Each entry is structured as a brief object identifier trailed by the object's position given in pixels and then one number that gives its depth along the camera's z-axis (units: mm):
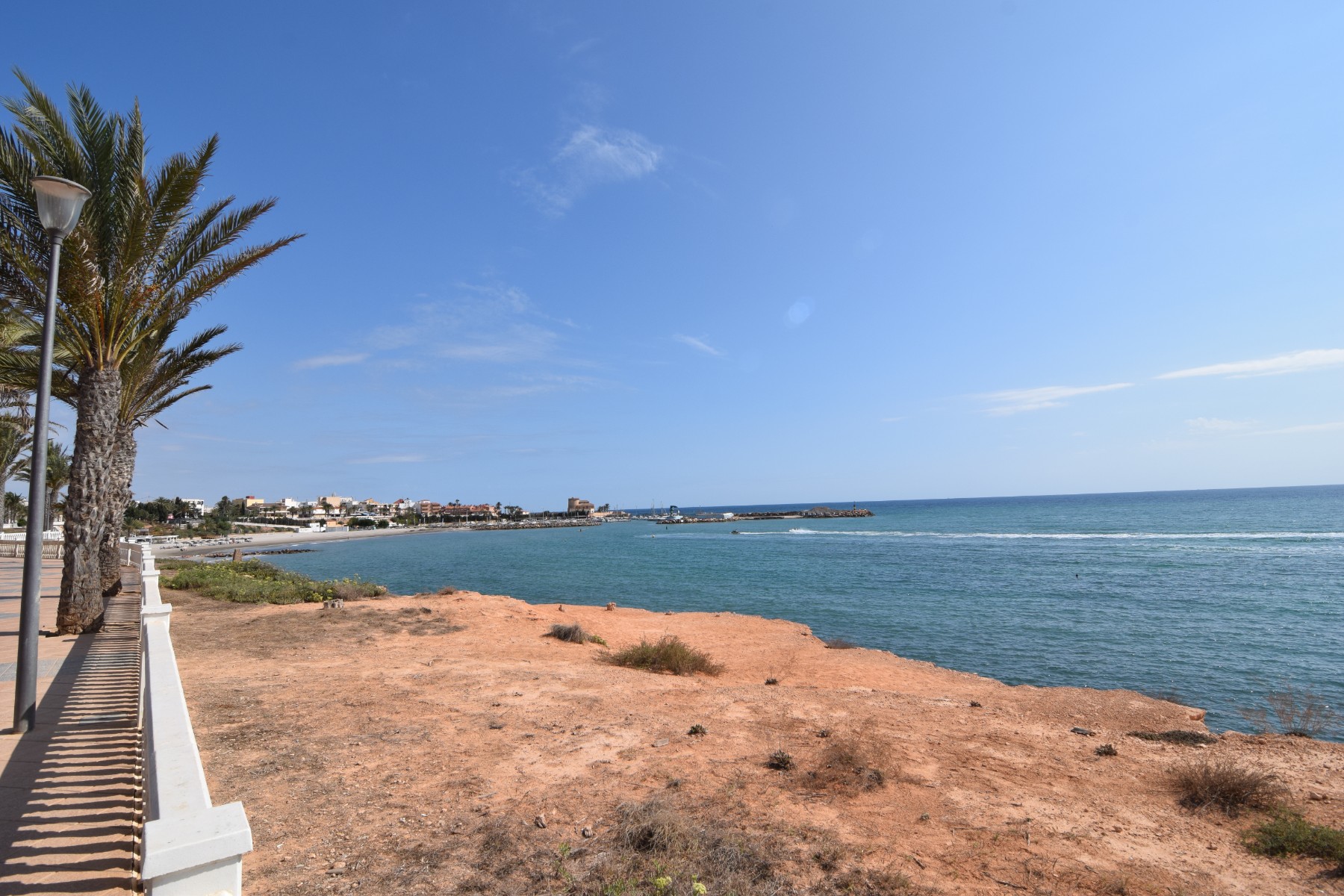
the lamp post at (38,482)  5645
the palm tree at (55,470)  35759
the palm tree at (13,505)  56481
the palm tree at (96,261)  9555
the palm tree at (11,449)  28266
